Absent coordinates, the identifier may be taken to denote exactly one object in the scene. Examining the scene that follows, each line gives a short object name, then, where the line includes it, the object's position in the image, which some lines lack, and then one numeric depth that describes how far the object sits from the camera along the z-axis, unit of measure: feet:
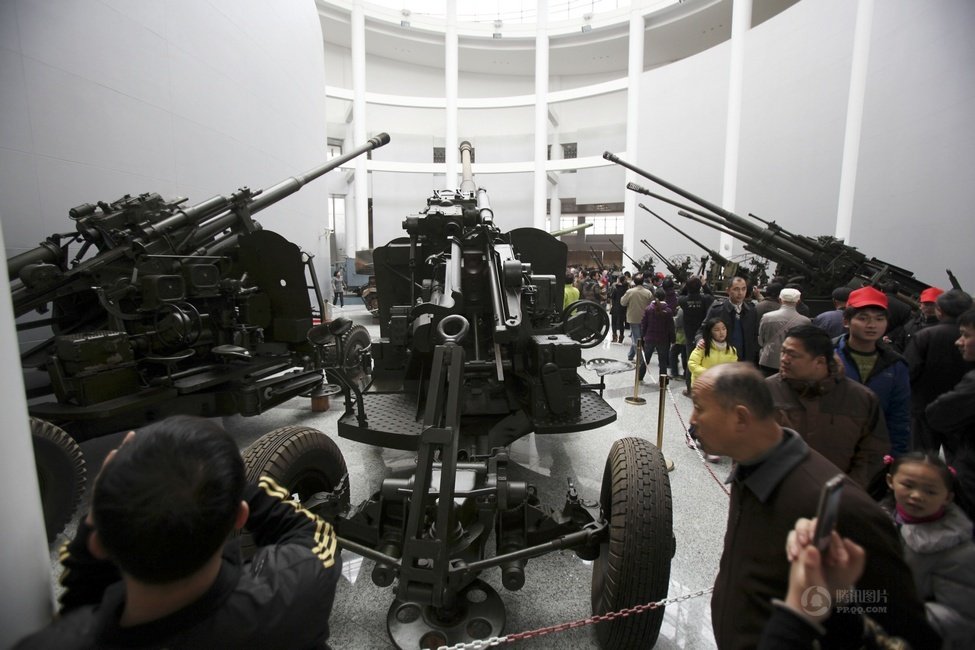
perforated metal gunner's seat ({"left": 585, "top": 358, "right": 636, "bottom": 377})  13.53
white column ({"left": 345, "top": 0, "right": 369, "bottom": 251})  68.28
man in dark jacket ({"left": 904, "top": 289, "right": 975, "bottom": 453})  10.34
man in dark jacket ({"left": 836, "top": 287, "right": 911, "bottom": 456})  7.83
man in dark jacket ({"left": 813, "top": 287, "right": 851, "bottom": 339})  14.43
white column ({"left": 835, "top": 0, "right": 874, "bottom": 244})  35.09
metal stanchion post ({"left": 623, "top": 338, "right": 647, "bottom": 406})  18.43
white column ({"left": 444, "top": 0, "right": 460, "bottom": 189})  70.74
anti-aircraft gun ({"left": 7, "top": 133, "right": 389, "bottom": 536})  11.22
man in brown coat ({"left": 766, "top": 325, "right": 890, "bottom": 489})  6.81
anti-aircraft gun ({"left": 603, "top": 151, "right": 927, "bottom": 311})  22.89
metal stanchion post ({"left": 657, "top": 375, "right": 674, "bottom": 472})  13.12
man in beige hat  13.94
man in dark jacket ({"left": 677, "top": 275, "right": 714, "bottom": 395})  20.93
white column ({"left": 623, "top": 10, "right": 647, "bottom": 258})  62.90
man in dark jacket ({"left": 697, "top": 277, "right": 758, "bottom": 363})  16.48
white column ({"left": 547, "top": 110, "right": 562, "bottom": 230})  80.59
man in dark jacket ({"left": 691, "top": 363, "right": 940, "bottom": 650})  3.31
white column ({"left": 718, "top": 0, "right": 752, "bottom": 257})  51.03
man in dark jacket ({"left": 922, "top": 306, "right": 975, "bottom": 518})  6.93
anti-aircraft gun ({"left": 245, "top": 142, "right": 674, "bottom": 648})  6.43
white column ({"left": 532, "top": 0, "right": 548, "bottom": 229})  69.41
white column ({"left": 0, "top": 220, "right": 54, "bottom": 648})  3.14
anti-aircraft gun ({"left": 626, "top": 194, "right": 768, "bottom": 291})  31.68
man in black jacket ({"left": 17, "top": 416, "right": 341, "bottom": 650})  2.64
